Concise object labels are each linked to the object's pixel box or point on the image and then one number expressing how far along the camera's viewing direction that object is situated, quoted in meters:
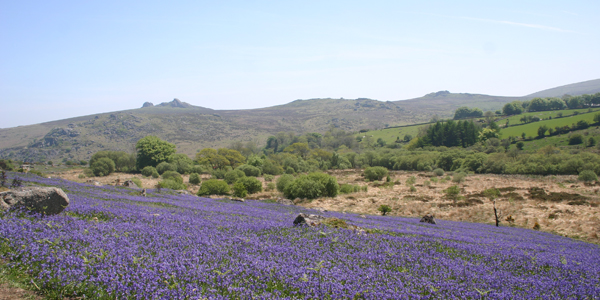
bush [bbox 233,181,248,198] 36.72
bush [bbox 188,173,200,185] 48.19
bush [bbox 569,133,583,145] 82.69
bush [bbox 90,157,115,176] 55.32
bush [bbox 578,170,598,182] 47.74
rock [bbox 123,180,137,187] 31.57
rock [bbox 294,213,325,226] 12.91
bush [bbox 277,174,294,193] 41.16
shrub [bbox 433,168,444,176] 70.06
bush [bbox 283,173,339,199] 36.75
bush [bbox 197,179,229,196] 34.66
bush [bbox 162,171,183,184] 47.52
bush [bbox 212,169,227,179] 57.18
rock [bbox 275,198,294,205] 30.38
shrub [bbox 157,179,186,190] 38.21
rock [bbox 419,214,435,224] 22.35
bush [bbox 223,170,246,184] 49.48
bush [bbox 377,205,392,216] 28.48
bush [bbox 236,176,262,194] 39.91
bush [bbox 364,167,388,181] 62.81
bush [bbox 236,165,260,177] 62.88
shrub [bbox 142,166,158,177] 56.78
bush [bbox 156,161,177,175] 60.66
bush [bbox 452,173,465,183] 56.22
